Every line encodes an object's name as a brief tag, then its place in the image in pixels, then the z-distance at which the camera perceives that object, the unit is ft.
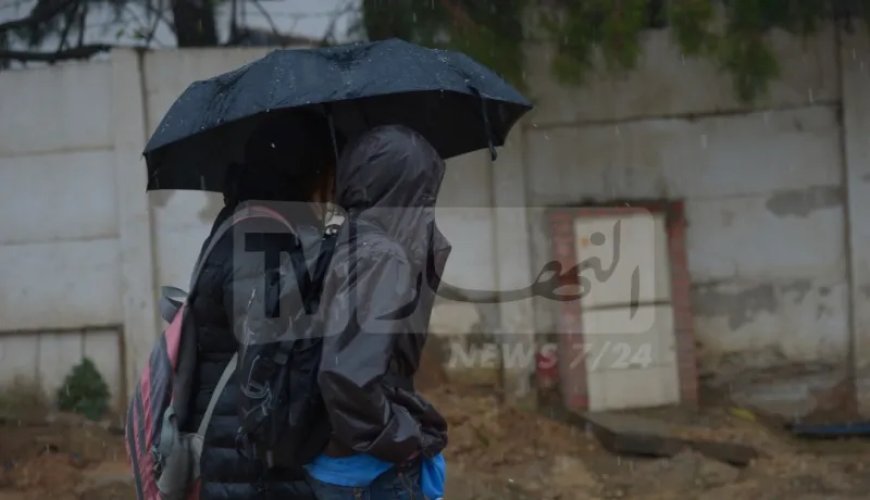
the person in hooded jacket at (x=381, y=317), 13.78
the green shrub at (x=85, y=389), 35.81
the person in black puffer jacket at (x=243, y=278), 15.72
